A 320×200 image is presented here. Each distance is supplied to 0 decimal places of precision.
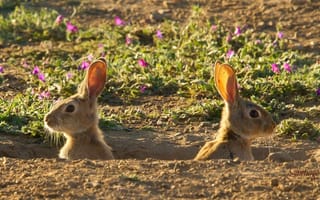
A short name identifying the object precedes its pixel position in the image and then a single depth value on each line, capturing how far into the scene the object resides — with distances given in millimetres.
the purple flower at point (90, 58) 11445
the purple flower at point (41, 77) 10852
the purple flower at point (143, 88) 10664
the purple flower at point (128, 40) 12142
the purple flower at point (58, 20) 12900
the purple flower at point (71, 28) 12593
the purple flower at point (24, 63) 11593
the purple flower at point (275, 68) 10773
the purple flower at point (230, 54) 11156
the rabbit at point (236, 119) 9320
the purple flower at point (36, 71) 11102
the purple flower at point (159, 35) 12236
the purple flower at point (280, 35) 11961
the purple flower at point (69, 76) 10812
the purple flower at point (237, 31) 11969
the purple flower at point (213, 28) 12102
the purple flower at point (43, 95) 10312
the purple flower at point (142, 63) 11062
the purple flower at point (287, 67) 10828
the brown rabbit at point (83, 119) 9281
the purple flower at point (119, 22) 12758
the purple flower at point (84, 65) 11148
